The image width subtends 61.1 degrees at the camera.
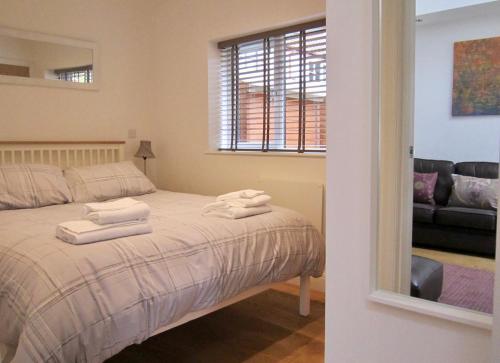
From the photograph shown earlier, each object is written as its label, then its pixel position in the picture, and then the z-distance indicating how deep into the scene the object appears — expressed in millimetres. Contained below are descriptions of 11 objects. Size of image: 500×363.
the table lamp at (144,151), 3962
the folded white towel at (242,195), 2523
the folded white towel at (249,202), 2439
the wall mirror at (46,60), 3289
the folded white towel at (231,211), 2357
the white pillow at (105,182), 3127
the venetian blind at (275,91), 3148
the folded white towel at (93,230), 1776
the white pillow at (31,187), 2777
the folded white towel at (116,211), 1906
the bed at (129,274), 1490
